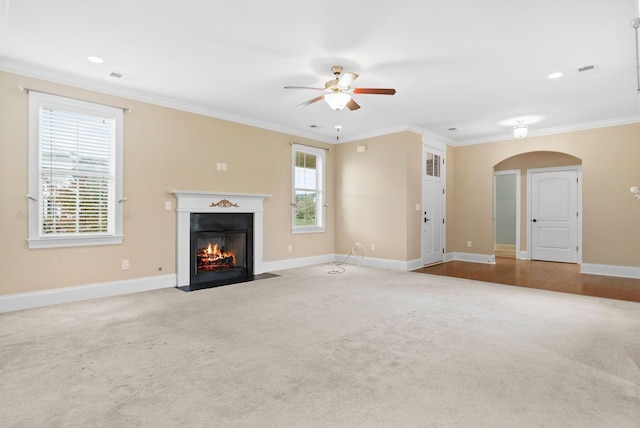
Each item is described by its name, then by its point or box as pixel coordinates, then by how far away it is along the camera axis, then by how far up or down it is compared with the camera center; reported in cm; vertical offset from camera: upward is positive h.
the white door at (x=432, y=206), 696 +22
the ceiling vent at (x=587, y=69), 380 +166
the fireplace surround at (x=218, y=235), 515 -31
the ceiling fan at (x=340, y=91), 360 +136
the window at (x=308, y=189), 687 +56
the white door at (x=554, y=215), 754 +3
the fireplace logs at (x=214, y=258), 554 -70
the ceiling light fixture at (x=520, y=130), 596 +149
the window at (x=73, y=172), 398 +54
